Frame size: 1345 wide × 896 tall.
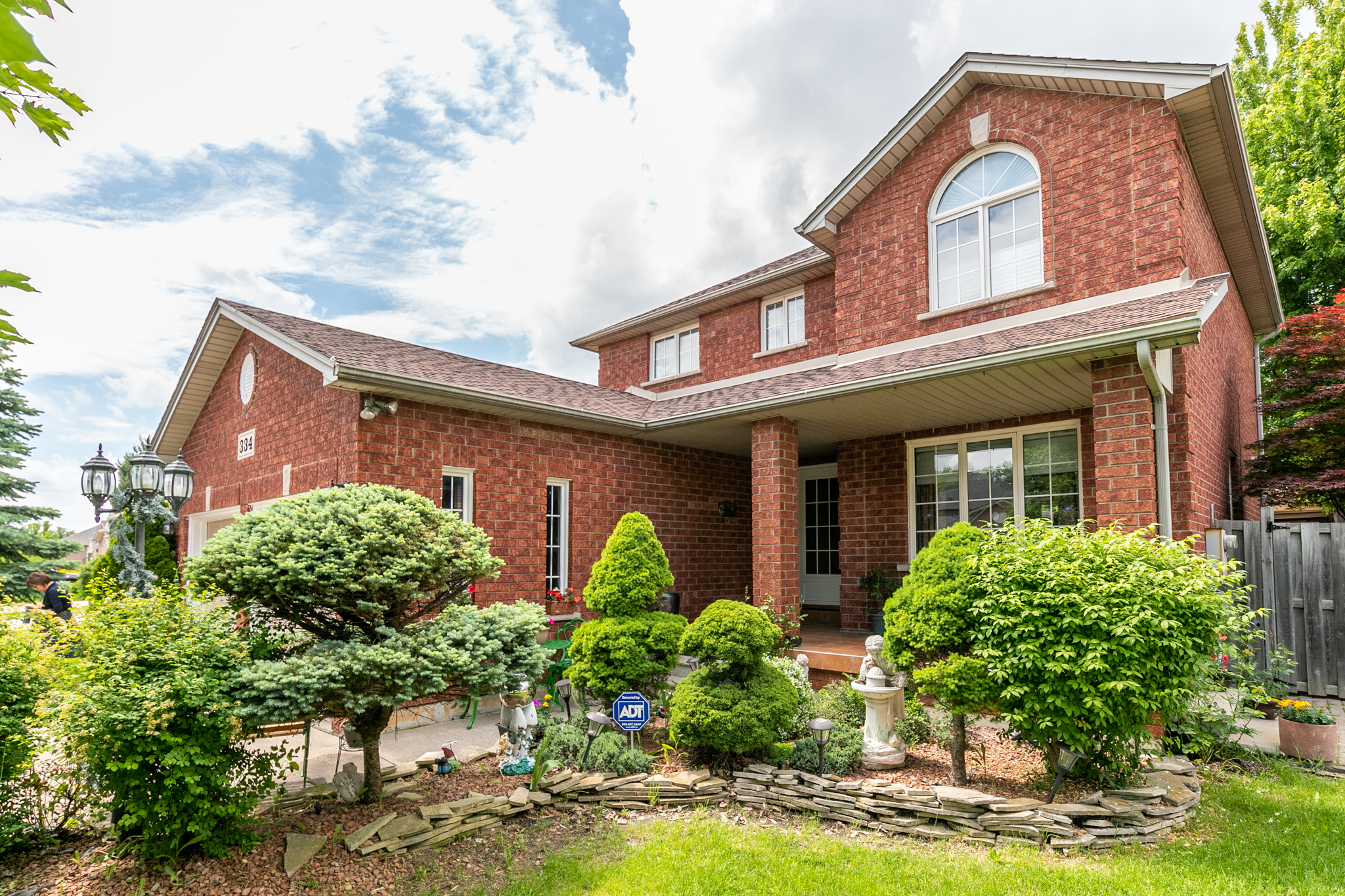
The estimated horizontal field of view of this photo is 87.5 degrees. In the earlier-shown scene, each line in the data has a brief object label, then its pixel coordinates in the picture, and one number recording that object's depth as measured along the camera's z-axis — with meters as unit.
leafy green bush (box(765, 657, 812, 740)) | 5.95
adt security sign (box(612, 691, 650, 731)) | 5.72
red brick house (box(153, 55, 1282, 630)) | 7.05
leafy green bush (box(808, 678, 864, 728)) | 6.25
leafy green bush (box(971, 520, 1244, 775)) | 4.37
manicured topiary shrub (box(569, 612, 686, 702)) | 6.14
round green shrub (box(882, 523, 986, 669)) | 4.97
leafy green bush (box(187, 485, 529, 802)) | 4.05
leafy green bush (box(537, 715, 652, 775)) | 5.39
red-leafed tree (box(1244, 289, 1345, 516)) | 9.70
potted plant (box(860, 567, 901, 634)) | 9.59
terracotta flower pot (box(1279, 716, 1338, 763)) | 5.64
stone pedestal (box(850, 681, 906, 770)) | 5.59
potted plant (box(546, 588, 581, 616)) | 8.84
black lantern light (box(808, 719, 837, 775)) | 5.18
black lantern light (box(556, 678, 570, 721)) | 6.51
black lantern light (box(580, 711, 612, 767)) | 5.63
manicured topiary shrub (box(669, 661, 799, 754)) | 5.20
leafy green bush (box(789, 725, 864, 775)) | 5.43
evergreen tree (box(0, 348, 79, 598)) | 13.84
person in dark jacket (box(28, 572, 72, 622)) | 9.73
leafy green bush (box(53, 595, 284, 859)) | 3.51
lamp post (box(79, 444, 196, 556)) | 7.14
